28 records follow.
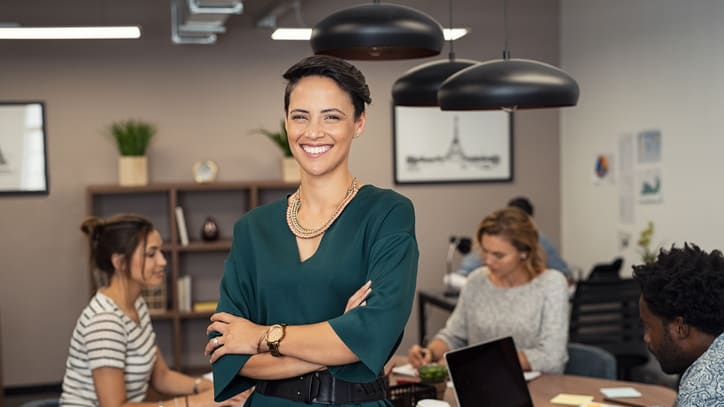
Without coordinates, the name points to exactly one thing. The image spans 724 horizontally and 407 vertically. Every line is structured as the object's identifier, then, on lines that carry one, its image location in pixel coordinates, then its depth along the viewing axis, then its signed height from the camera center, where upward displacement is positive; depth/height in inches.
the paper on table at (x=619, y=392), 129.3 -29.2
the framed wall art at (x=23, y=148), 273.9 +15.6
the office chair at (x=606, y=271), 240.8 -21.8
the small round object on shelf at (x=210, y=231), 279.0 -10.7
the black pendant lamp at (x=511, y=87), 109.2 +12.7
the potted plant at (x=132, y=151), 270.2 +13.9
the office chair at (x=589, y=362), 149.5 -29.0
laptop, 112.6 -23.7
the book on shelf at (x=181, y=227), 275.6 -9.2
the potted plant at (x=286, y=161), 278.2 +10.6
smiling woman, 73.9 -7.1
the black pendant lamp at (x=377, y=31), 111.2 +20.2
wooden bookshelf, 275.9 -10.6
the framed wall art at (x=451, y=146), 299.9 +15.5
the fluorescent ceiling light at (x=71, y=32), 224.2 +41.9
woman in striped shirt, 124.6 -19.7
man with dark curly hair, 93.7 -12.5
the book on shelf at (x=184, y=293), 276.4 -29.5
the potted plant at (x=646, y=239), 248.7 -13.9
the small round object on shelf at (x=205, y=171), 282.0 +7.9
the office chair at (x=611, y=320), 211.3 -31.0
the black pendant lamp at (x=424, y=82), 138.8 +17.2
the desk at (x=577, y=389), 127.9 -29.6
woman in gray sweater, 152.0 -19.1
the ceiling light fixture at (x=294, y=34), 239.1 +43.8
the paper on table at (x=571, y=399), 126.7 -29.6
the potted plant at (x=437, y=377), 127.9 -26.3
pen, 124.1 -29.6
